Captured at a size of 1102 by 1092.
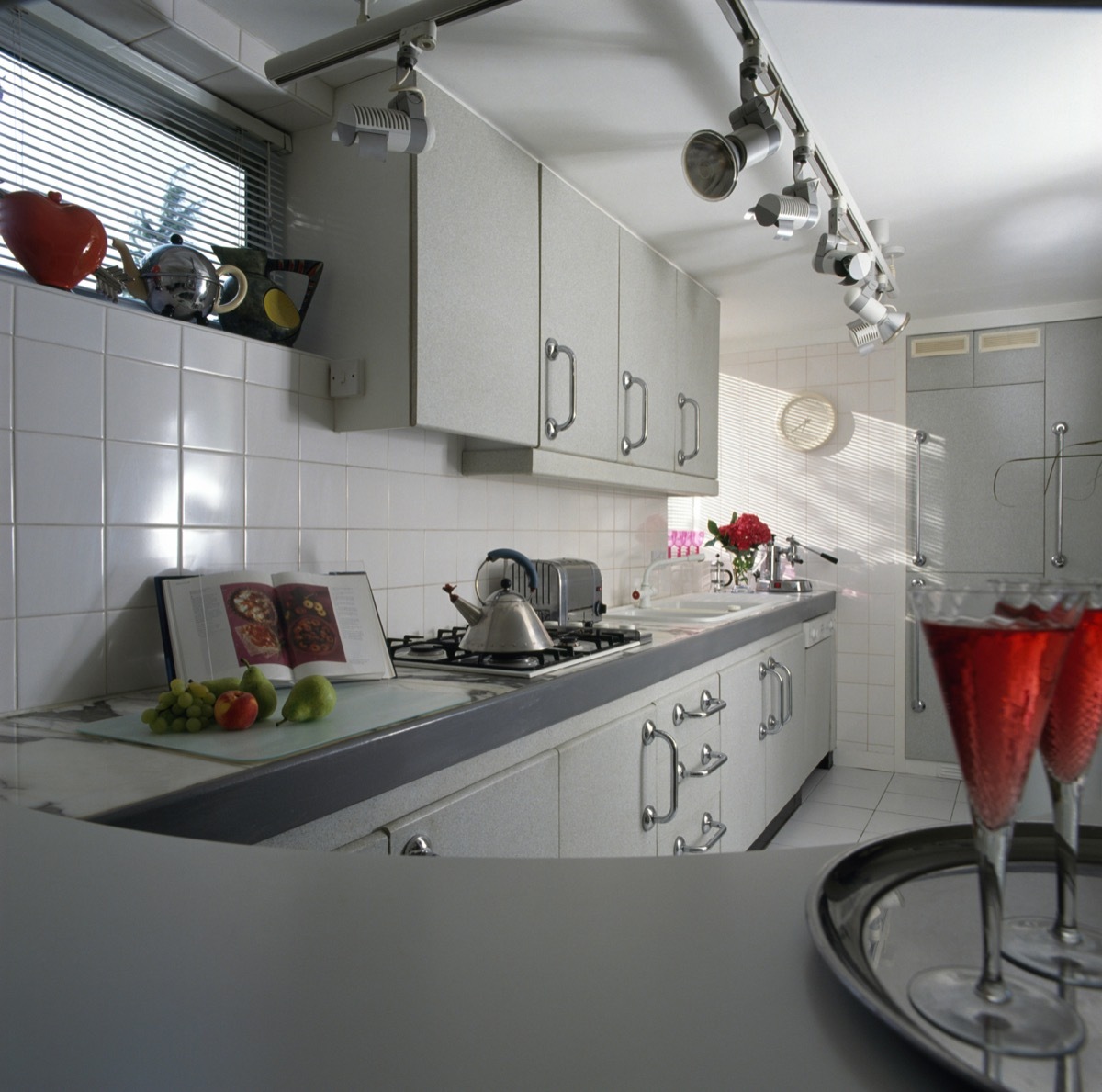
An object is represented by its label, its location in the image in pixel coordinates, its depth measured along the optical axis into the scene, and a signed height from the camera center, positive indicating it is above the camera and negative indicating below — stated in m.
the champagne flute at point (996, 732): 0.38 -0.08
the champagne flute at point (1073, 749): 0.42 -0.10
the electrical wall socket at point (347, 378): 1.99 +0.41
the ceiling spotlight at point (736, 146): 1.75 +0.87
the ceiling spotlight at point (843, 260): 2.47 +0.91
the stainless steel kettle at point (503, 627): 1.89 -0.17
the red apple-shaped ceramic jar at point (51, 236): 1.44 +0.55
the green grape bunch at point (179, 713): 1.26 -0.25
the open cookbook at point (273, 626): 1.58 -0.15
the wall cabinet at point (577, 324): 2.43 +0.71
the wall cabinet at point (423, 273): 1.95 +0.68
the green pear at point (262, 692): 1.34 -0.23
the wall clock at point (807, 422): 4.53 +0.73
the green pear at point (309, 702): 1.32 -0.24
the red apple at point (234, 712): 1.27 -0.25
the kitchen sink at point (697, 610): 3.03 -0.23
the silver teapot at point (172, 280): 1.67 +0.54
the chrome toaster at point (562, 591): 2.64 -0.12
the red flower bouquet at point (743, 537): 4.13 +0.09
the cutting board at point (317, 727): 1.17 -0.27
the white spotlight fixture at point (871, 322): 2.91 +0.88
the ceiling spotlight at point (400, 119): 1.53 +0.80
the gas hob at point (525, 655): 1.80 -0.24
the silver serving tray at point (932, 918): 0.35 -0.21
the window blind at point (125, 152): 1.60 +0.86
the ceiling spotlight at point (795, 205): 2.04 +0.86
